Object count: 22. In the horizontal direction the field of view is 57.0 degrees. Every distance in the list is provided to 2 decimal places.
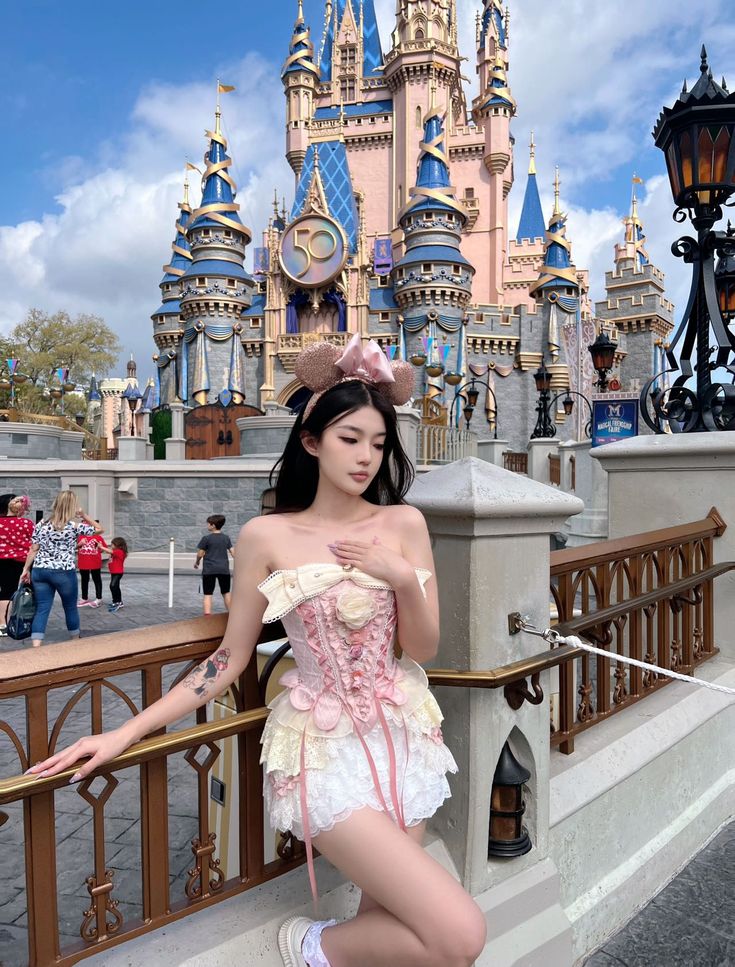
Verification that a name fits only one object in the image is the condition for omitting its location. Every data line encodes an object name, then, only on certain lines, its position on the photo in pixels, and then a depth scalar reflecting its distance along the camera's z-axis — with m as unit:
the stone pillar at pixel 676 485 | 3.98
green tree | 47.44
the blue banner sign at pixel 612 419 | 10.96
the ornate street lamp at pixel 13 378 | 24.84
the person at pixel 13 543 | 7.36
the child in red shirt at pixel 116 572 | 9.23
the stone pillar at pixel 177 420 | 27.38
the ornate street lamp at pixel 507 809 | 2.20
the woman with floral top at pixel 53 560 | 7.04
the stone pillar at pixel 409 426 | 12.37
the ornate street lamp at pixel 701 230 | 4.20
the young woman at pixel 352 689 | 1.51
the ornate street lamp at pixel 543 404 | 18.28
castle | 32.44
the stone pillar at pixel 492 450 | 19.59
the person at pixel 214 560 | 8.69
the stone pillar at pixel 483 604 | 2.05
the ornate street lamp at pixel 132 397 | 40.00
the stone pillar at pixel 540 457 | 17.06
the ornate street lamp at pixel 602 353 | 15.94
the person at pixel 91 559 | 9.46
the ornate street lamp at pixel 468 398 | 26.36
